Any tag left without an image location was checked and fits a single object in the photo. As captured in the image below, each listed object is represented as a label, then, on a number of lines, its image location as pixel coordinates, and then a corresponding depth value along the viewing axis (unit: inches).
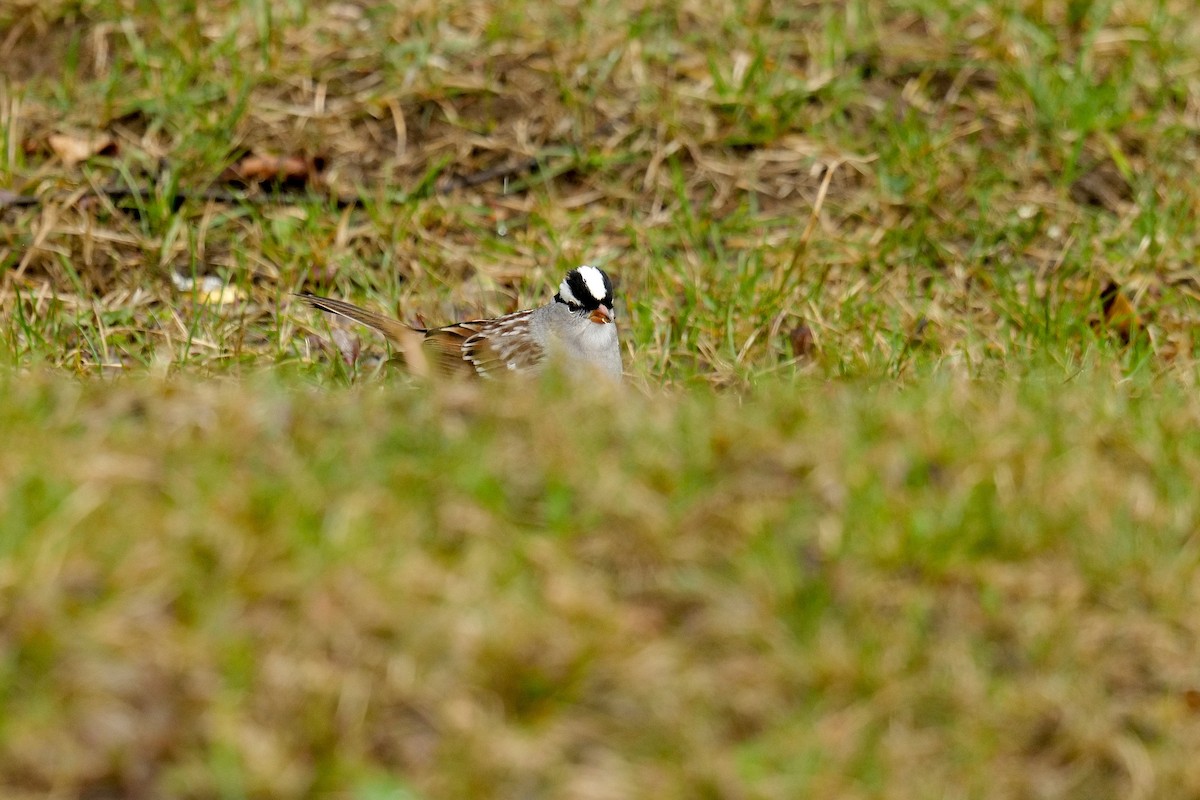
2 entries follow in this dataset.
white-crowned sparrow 491.8
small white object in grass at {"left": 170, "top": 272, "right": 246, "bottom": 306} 555.8
